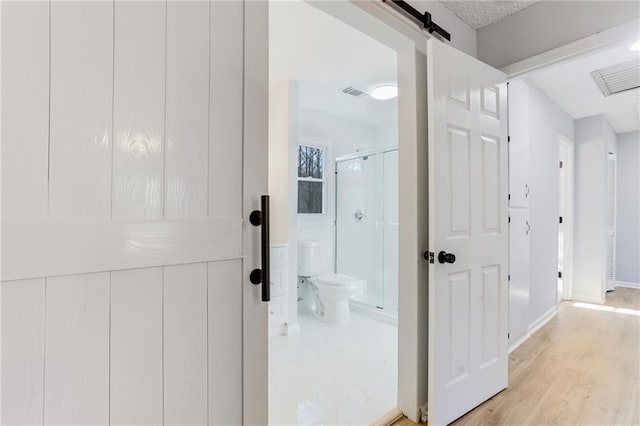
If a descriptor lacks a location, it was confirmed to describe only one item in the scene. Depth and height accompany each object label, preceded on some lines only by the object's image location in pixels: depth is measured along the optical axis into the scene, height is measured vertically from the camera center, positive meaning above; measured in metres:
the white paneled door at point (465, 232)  1.64 -0.10
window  3.95 +0.43
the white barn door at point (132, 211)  0.75 +0.00
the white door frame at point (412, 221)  1.77 -0.04
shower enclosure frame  3.40 -1.01
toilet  3.26 -0.71
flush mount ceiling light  3.05 +1.20
